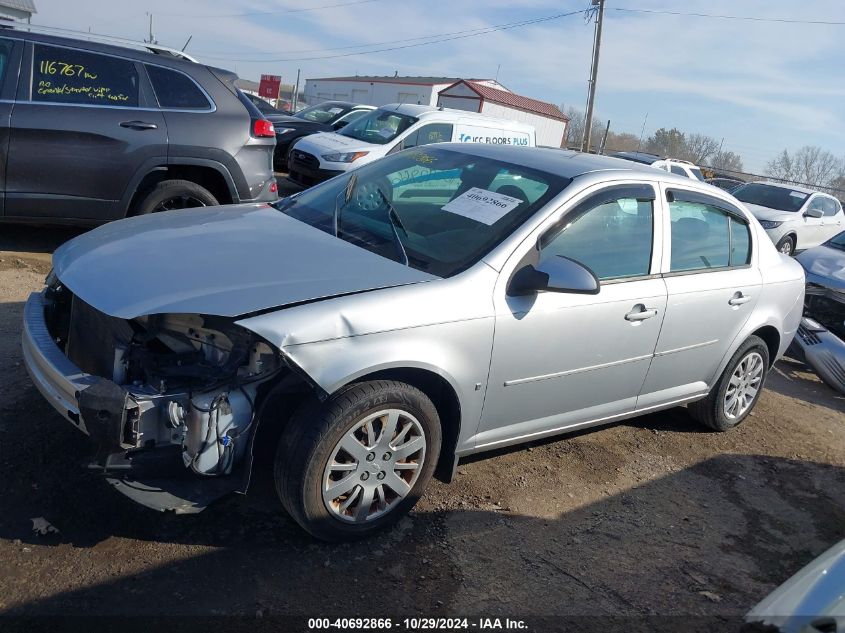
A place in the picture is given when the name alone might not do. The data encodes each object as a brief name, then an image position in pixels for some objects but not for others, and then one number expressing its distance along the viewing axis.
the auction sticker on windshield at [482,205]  3.73
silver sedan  2.89
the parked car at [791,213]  13.92
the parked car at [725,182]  24.08
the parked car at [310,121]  14.66
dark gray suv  5.97
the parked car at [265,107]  17.37
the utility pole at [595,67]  30.78
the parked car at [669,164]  19.70
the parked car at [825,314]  6.79
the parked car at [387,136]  11.73
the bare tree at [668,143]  63.31
